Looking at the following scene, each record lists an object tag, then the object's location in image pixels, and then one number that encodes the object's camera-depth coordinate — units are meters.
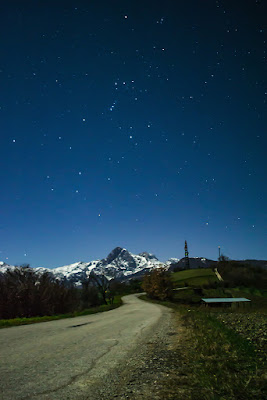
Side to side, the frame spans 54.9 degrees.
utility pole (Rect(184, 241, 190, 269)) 178.27
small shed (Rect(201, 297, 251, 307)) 28.18
